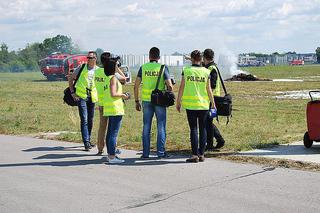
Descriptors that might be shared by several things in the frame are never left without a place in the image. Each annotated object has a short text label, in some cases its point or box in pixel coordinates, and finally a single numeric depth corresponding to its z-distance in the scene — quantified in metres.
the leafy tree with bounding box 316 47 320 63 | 149.12
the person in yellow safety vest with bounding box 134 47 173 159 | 9.91
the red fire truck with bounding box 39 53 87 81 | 46.37
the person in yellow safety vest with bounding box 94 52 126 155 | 9.87
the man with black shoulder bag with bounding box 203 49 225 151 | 10.39
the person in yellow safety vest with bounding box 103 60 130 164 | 9.71
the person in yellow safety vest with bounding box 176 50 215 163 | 9.60
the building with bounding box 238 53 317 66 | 176.38
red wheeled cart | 10.31
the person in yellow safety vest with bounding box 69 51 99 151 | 11.23
